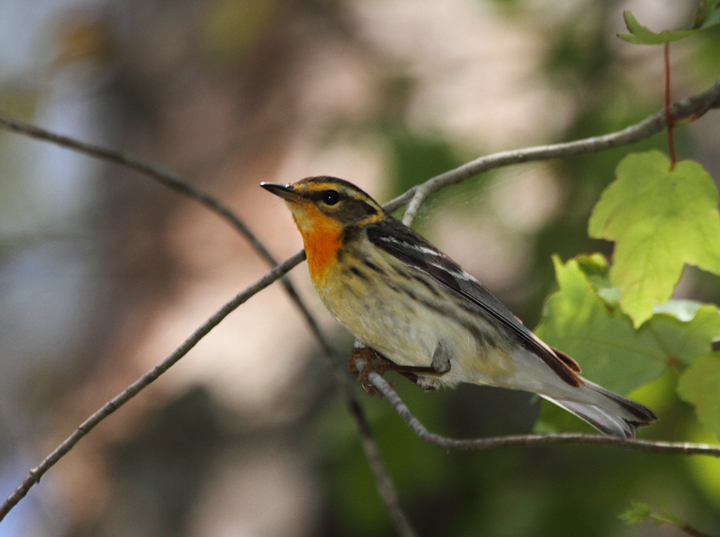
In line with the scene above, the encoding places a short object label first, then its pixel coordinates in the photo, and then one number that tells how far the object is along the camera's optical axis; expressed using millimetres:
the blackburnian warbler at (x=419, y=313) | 4941
